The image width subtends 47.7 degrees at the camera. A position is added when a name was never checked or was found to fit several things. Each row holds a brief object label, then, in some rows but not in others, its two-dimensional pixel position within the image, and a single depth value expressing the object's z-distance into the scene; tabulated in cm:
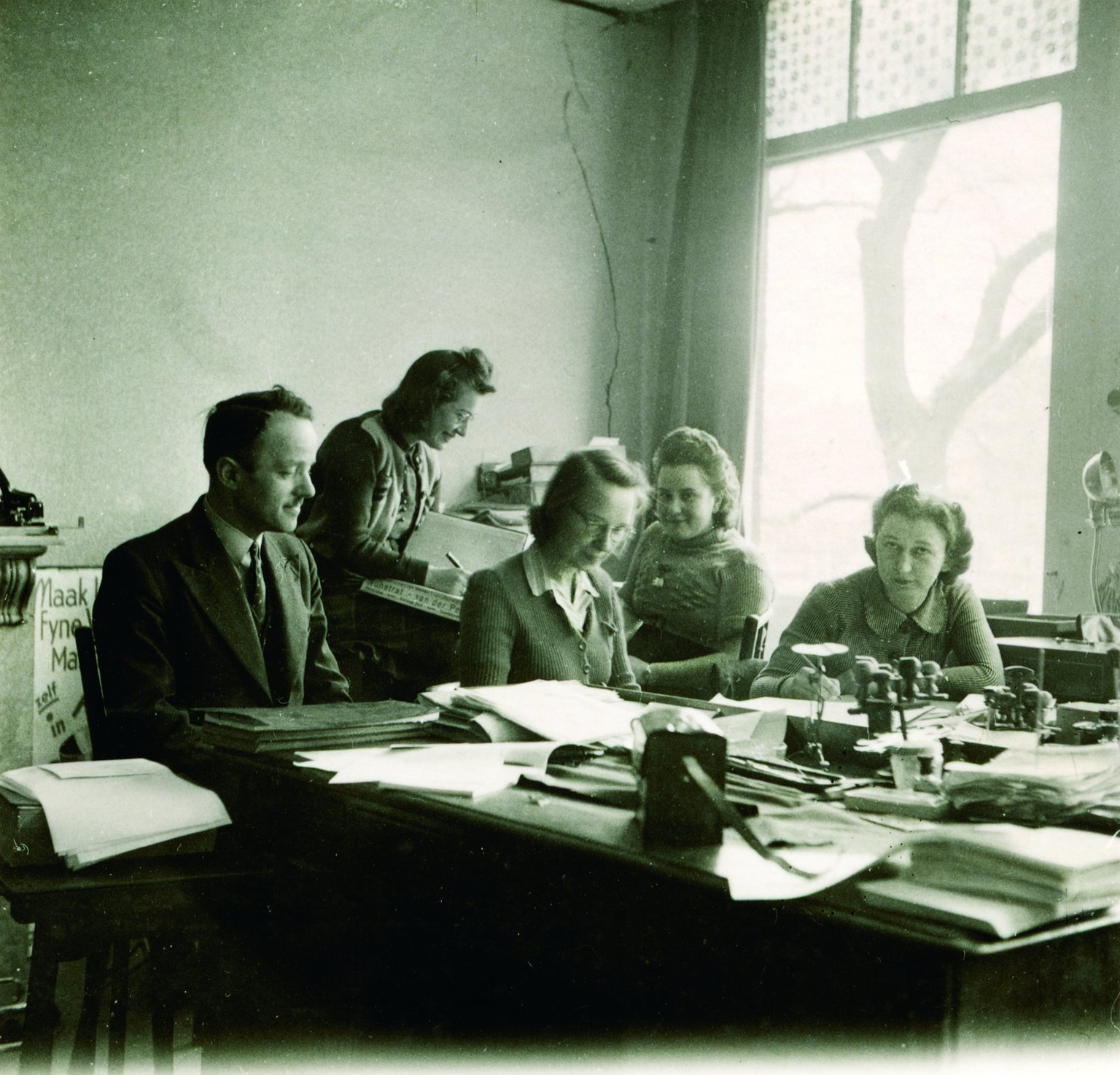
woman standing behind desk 402
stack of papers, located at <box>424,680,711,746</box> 185
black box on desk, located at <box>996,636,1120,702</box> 264
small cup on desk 161
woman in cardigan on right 306
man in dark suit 240
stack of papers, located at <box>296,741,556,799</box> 157
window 455
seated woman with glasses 261
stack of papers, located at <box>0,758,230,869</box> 167
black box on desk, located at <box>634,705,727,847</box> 131
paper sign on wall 377
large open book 408
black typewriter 305
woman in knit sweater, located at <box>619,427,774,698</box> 390
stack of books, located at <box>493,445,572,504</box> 495
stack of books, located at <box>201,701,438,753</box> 182
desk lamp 367
